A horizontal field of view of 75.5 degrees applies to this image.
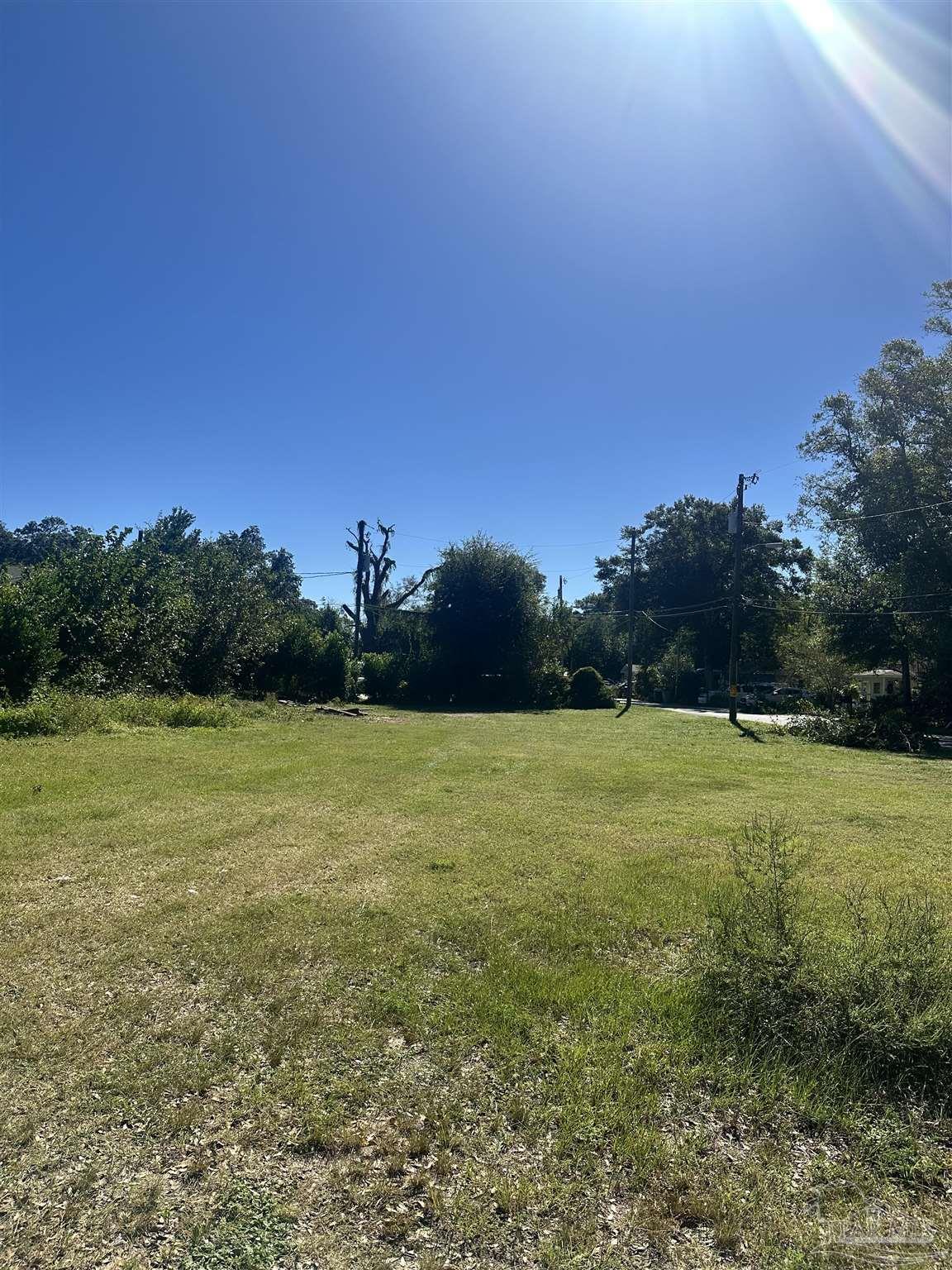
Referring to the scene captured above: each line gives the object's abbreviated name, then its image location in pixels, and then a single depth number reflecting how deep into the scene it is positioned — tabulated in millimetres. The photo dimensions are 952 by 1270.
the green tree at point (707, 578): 49000
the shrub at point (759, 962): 2885
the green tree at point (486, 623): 29844
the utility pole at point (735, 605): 23109
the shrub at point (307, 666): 25375
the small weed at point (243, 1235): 1745
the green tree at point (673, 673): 45875
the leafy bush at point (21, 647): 12273
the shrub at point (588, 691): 32125
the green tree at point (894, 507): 20844
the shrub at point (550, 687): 30594
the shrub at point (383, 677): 30250
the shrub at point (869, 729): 17609
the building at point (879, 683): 37750
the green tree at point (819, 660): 24680
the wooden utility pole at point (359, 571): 39344
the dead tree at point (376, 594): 40375
